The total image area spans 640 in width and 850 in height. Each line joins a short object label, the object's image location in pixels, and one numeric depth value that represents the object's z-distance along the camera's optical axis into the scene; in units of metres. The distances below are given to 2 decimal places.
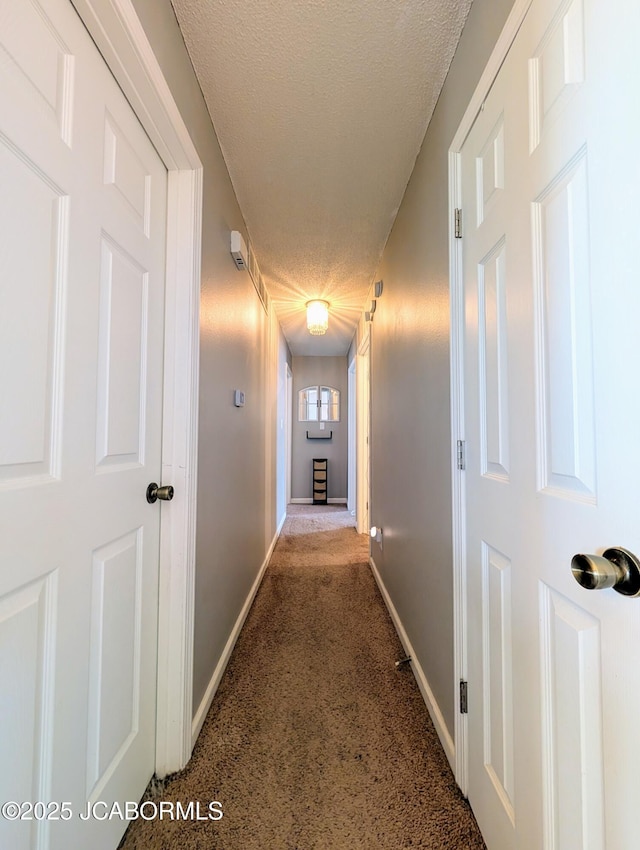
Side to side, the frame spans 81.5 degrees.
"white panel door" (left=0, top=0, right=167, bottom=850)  0.65
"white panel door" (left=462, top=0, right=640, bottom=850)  0.53
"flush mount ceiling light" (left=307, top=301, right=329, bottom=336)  3.32
